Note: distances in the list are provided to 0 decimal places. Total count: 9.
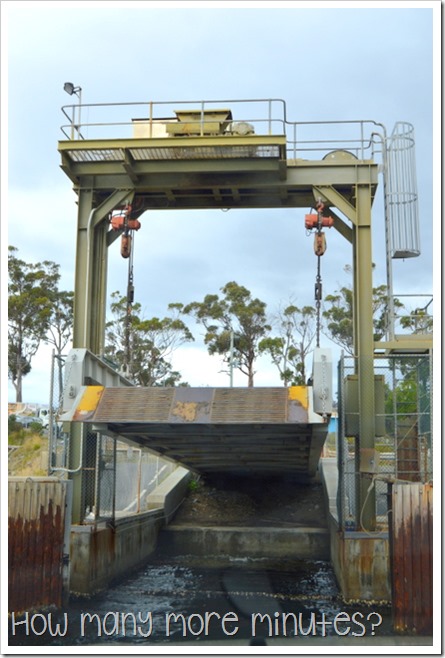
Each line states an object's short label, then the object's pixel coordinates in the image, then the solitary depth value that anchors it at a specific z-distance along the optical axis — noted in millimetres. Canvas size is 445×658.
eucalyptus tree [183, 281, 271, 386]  46812
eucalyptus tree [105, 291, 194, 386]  49406
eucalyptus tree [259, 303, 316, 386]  45781
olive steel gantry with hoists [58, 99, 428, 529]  16922
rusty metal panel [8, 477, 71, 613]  11828
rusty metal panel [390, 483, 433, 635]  11391
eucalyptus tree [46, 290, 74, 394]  43875
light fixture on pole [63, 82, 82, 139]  17344
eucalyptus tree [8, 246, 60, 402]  42781
